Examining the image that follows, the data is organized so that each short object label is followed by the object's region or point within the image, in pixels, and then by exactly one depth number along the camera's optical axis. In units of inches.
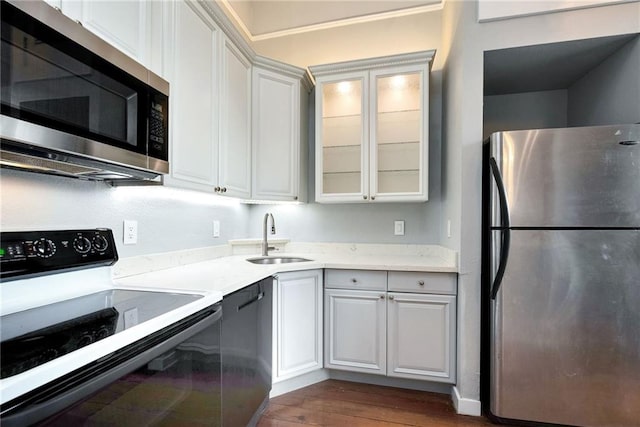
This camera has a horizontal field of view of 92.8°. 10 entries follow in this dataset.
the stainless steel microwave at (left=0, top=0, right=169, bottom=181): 30.3
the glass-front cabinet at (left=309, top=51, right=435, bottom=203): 90.6
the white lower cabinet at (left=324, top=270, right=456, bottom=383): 76.9
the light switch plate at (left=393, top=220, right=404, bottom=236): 101.2
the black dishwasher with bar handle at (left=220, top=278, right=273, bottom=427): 52.6
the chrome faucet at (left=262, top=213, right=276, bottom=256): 99.5
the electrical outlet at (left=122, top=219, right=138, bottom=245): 59.7
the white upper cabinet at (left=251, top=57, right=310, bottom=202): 93.4
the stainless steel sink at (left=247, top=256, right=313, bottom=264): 96.7
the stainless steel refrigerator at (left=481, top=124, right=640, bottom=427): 62.2
